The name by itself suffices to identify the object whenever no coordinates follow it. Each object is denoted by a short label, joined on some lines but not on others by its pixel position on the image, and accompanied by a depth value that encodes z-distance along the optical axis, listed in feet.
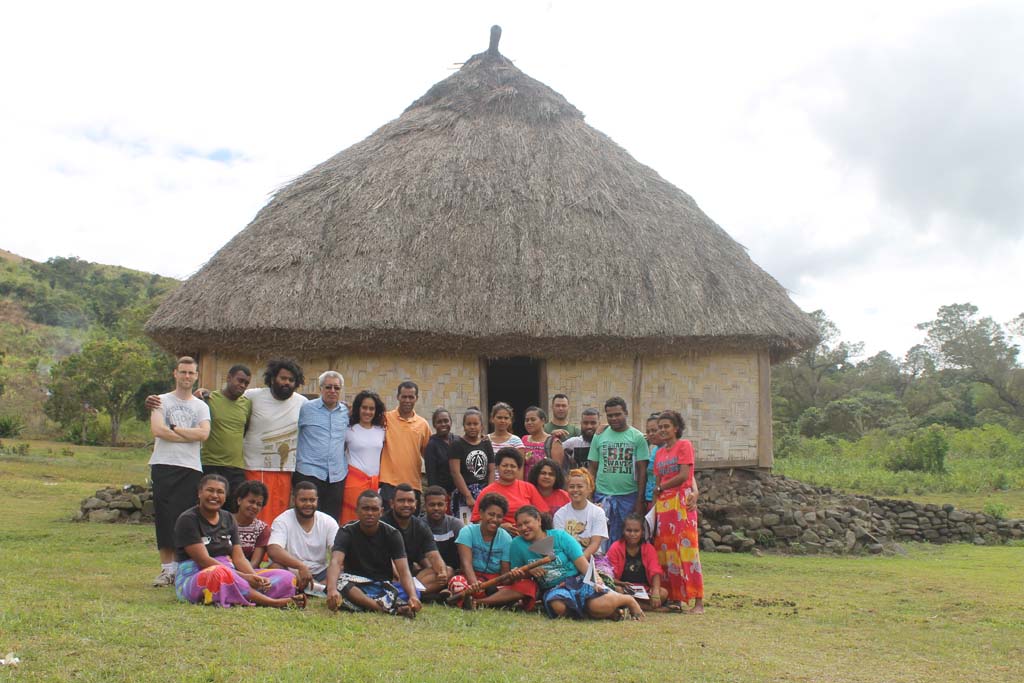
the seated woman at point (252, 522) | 17.74
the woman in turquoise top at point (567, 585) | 17.75
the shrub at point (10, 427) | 71.92
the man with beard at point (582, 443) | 22.36
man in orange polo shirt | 20.81
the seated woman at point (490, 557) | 17.98
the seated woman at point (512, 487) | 19.34
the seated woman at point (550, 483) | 20.16
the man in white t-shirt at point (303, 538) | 17.47
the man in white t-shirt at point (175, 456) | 18.16
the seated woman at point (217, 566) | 15.93
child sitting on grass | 19.70
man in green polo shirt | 19.51
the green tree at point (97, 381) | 73.10
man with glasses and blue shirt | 20.13
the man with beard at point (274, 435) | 20.02
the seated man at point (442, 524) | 18.98
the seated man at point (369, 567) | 16.53
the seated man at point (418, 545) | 17.66
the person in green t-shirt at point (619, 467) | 21.25
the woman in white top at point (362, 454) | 20.52
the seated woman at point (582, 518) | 19.16
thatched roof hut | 31.73
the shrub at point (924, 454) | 57.11
